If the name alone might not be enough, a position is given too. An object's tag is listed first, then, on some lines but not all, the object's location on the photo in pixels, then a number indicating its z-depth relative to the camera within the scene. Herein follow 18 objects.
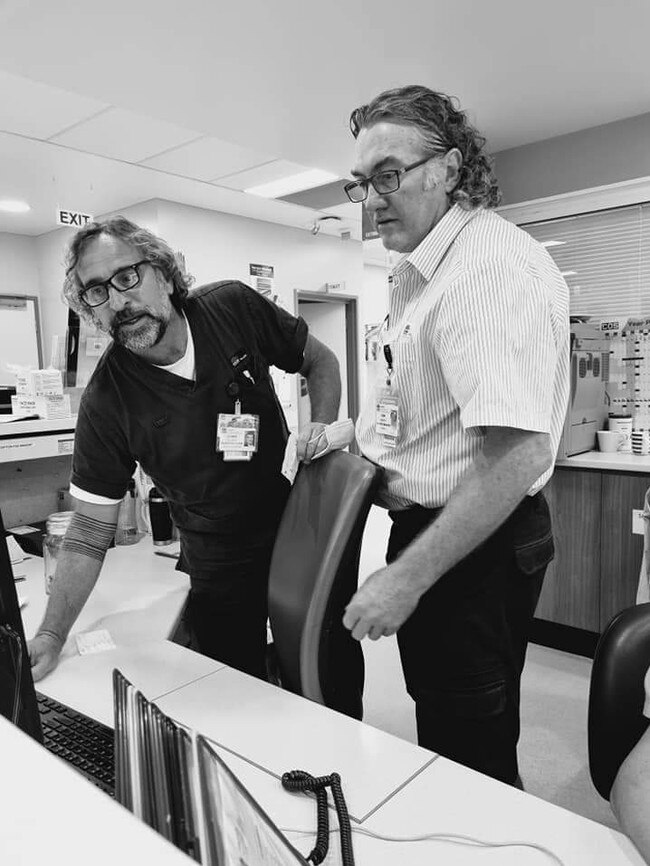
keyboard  0.95
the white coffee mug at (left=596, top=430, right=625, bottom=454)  3.23
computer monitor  0.75
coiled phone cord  0.76
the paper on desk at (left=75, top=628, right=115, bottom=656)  1.42
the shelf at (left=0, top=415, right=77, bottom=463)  2.23
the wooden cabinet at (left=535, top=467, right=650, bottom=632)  2.88
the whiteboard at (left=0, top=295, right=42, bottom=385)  6.77
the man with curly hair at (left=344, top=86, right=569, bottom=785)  1.09
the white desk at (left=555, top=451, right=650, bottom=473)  2.83
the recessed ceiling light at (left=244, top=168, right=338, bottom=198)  4.92
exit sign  3.53
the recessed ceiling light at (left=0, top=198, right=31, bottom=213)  5.57
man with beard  1.61
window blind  3.41
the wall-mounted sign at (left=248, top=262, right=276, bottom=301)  6.07
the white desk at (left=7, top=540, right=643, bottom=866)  0.31
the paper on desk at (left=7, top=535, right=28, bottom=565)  2.12
